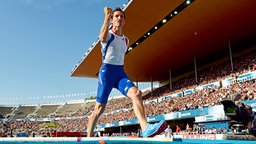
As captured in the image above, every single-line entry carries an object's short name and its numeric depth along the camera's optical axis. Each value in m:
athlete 4.13
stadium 21.98
